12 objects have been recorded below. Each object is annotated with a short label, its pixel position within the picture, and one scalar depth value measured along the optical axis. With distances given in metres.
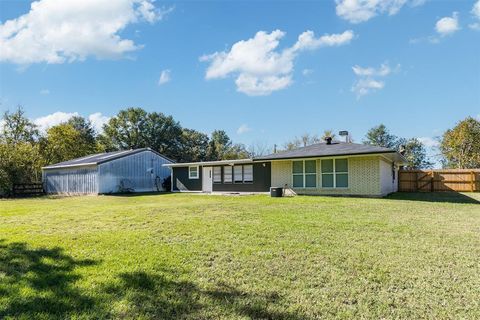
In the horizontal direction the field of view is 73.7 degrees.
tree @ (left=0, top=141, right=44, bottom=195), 23.09
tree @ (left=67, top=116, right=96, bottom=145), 47.94
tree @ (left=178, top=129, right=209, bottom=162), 49.56
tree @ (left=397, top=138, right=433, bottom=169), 42.28
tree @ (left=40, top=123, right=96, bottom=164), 33.78
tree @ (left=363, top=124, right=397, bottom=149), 47.09
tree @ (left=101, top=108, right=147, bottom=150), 48.62
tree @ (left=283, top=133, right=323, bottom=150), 41.59
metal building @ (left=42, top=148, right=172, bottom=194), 22.62
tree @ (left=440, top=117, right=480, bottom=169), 31.52
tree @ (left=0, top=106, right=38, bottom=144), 32.28
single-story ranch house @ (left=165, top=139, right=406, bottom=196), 15.42
